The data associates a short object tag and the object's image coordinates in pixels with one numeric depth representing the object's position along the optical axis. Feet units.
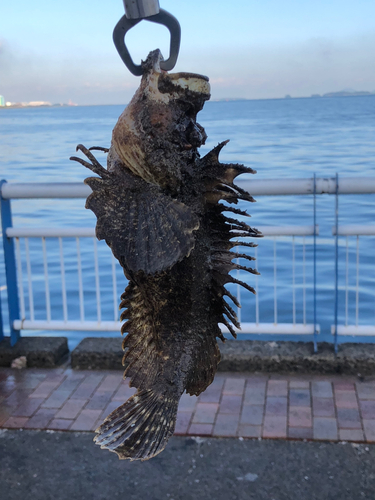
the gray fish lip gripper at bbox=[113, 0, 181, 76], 4.33
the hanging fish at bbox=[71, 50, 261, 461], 4.05
